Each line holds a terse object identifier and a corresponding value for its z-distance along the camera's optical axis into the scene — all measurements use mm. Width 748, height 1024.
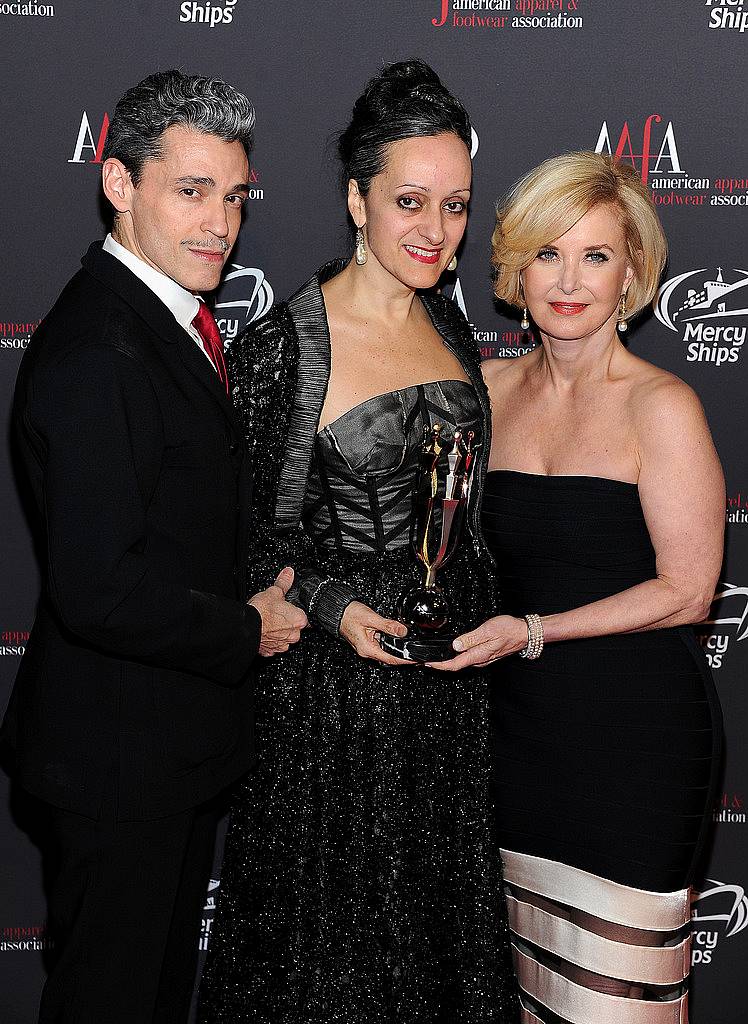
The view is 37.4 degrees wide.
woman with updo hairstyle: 2219
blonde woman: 2246
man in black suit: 1692
